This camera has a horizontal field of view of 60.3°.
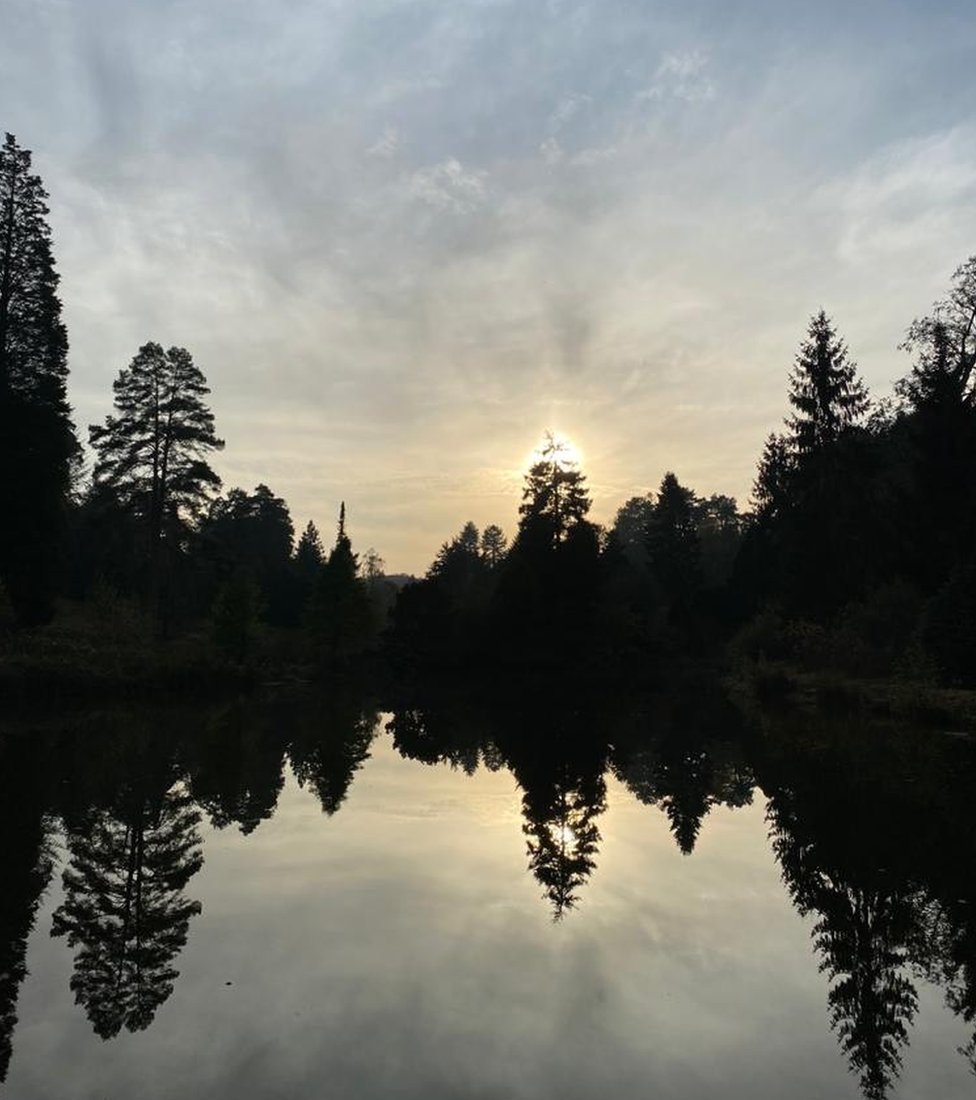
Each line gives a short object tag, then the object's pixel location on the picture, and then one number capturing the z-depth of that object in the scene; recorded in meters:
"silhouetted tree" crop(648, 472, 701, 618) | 71.81
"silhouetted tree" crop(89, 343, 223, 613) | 40.44
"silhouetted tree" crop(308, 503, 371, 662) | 51.94
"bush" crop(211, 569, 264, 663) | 38.31
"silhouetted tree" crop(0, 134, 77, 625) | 31.31
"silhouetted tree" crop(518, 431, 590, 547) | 55.25
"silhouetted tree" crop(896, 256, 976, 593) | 28.61
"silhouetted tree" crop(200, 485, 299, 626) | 68.75
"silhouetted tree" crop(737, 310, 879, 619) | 36.69
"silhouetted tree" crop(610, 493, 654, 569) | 119.70
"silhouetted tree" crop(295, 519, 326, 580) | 85.44
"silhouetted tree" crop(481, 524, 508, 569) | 131.38
